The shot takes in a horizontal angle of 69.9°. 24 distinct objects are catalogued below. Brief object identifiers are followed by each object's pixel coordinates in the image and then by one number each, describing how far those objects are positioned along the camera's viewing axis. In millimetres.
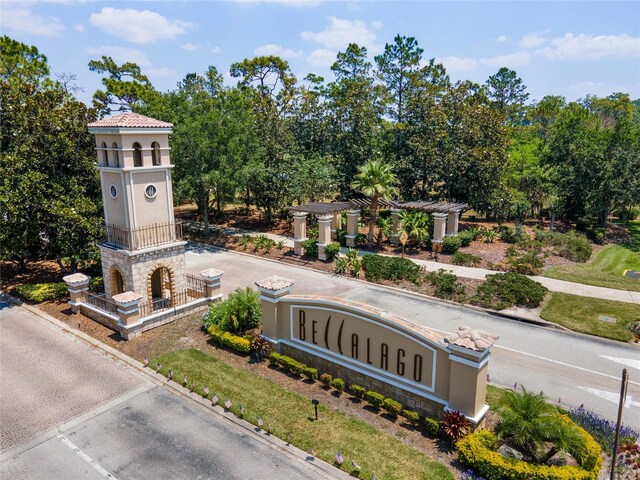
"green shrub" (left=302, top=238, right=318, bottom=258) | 27922
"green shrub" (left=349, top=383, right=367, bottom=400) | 13131
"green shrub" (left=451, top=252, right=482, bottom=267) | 26202
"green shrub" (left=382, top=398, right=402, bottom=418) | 12281
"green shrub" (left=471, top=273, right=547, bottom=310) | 20219
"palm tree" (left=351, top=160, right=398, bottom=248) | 27172
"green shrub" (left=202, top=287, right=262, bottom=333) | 16953
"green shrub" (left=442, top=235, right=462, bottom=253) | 27906
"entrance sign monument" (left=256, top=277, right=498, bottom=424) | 11078
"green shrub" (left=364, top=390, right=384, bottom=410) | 12617
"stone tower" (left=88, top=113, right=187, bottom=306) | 17266
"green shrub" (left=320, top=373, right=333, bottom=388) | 13781
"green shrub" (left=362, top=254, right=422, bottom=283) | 23891
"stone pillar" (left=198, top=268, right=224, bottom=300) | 19734
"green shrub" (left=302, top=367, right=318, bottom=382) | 14188
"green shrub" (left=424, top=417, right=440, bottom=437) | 11445
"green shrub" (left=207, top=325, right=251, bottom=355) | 15812
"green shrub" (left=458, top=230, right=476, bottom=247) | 28969
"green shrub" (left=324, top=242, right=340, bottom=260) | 27016
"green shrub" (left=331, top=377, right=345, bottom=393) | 13477
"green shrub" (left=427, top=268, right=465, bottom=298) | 21578
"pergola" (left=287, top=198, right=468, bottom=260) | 27469
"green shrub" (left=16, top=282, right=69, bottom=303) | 20719
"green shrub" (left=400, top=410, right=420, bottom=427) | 11969
